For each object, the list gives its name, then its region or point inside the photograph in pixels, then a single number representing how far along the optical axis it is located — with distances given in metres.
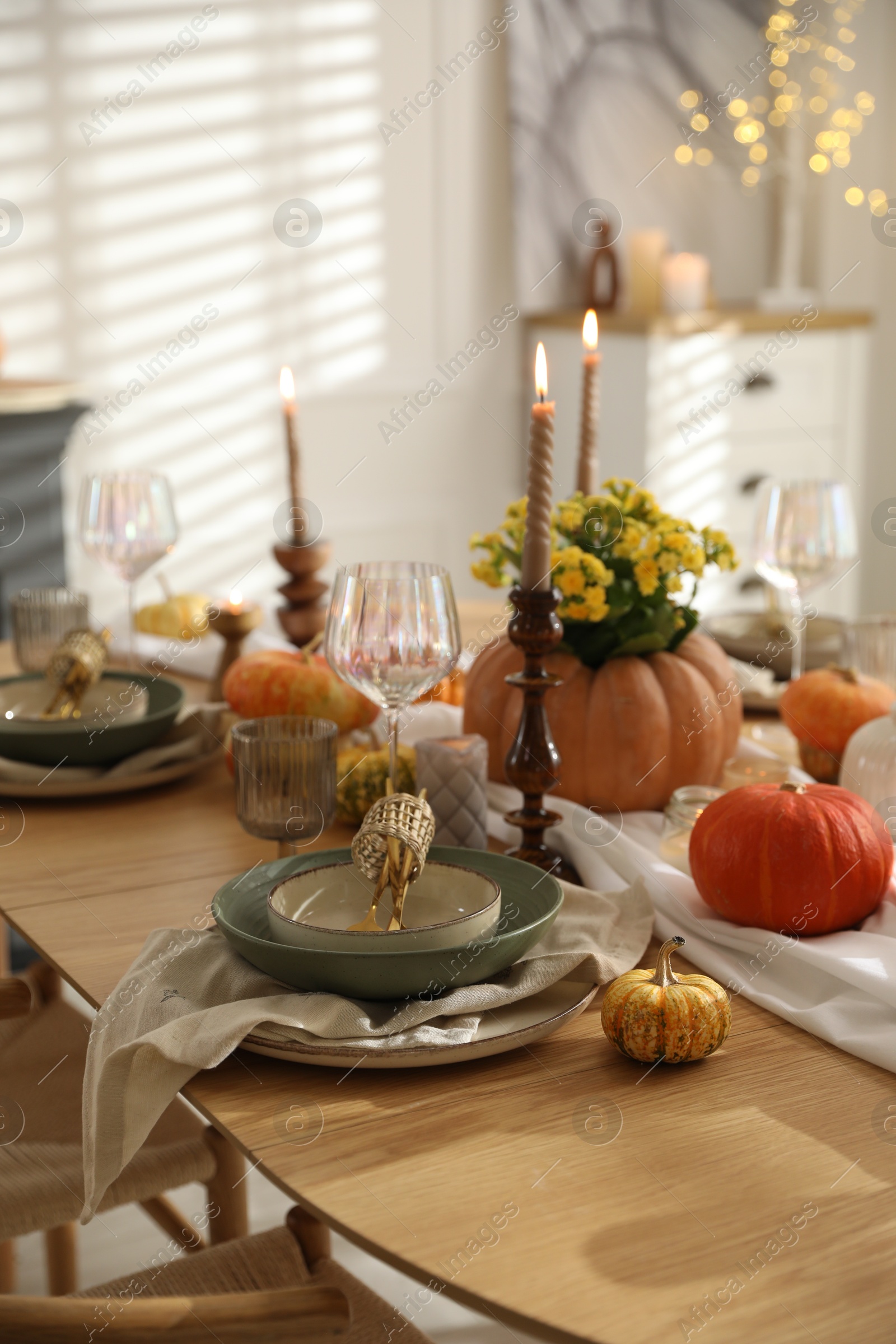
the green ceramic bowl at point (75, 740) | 1.38
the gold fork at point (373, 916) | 0.93
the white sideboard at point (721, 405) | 3.71
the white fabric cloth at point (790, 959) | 0.89
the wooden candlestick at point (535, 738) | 1.10
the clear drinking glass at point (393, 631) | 1.05
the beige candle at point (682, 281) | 3.88
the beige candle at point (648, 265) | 3.92
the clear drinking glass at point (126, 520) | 1.63
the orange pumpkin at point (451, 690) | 1.56
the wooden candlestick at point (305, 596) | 1.79
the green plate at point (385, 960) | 0.86
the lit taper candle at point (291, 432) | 1.60
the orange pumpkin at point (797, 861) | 0.99
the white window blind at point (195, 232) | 3.24
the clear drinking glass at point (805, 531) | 1.51
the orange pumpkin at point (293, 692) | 1.41
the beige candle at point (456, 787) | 1.16
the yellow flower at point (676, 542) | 1.24
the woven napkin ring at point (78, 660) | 1.47
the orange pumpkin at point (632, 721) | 1.26
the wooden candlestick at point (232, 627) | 1.67
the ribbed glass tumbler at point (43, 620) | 1.60
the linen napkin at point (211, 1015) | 0.80
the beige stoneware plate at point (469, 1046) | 0.82
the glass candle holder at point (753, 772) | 1.27
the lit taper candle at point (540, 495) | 1.05
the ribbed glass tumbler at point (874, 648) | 1.49
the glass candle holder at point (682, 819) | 1.16
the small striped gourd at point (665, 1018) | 0.83
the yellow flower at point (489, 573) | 1.34
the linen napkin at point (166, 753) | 1.37
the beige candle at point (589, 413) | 1.24
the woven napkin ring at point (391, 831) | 0.91
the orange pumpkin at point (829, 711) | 1.36
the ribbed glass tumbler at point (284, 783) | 1.10
